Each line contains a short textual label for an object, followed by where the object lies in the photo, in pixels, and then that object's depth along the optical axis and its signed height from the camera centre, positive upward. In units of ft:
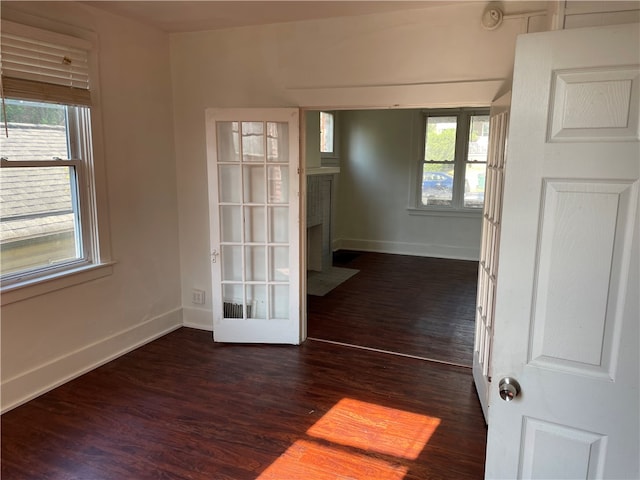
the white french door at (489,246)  8.29 -1.38
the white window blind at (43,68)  8.45 +2.20
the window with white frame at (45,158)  8.74 +0.35
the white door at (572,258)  3.87 -0.73
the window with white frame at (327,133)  23.20 +2.40
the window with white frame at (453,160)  22.15 +1.00
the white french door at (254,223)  11.66 -1.28
